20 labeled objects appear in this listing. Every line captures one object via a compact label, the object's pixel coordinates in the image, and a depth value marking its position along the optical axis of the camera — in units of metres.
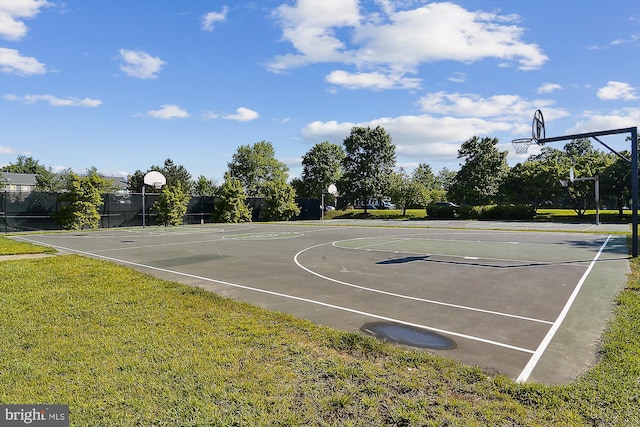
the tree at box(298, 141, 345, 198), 53.59
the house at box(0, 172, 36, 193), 67.81
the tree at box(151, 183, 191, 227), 28.55
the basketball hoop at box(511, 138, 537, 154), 12.38
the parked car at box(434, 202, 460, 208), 44.27
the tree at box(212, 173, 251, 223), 32.62
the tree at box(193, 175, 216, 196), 44.11
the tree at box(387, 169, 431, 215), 45.25
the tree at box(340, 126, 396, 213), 48.66
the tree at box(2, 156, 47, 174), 84.56
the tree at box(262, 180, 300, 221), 36.44
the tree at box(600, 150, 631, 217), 33.16
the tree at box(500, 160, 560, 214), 36.66
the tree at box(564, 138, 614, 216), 35.41
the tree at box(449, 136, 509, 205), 42.34
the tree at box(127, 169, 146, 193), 43.80
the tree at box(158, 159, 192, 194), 48.47
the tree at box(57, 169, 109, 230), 24.00
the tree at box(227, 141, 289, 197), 55.91
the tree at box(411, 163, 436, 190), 77.12
